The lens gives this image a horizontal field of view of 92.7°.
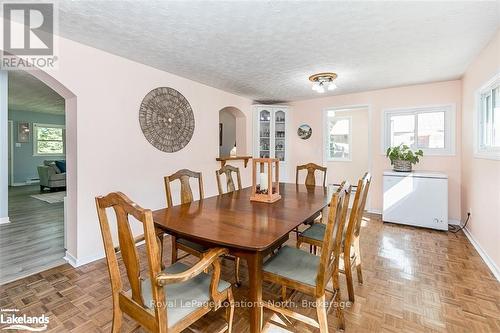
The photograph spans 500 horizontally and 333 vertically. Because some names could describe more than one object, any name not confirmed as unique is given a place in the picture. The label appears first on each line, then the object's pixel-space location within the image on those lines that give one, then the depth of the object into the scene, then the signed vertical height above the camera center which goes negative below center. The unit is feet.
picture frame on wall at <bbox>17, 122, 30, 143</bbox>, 23.97 +3.26
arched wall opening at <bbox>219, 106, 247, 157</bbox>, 22.04 +2.95
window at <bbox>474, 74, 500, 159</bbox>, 8.14 +1.70
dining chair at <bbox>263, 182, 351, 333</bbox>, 4.39 -2.21
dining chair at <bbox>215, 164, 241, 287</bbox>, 8.94 -0.43
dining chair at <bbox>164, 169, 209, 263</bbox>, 6.27 -1.09
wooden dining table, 4.25 -1.28
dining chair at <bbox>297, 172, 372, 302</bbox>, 5.82 -2.08
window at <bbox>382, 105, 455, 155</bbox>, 12.89 +2.08
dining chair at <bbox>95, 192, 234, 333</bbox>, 3.42 -2.15
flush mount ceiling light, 10.72 +3.95
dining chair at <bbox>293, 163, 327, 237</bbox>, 10.49 -0.42
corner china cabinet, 16.70 +2.27
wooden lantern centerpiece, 6.94 -0.66
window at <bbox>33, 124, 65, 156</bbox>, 25.32 +2.71
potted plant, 12.77 +0.43
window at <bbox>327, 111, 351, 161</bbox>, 19.44 +2.22
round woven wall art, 10.15 +2.06
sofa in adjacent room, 20.95 -1.07
